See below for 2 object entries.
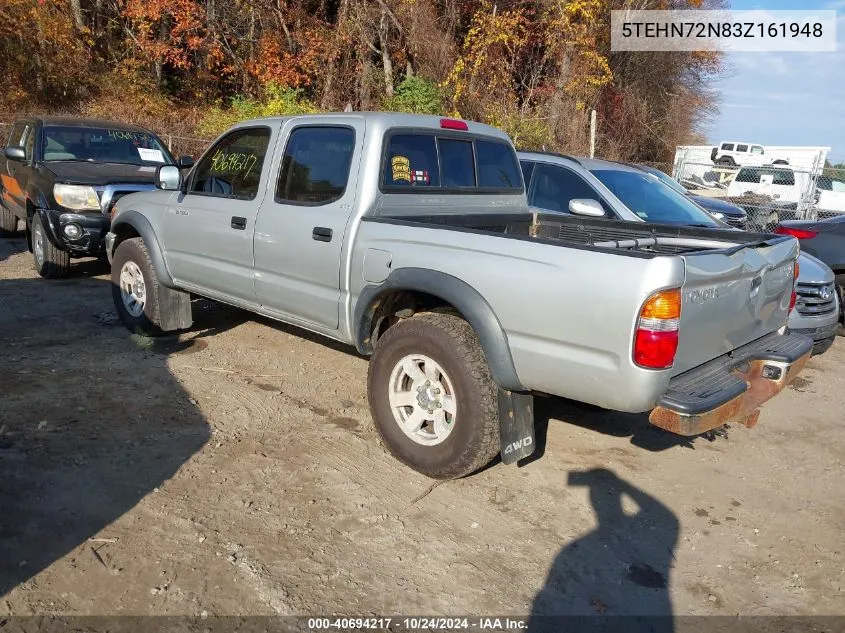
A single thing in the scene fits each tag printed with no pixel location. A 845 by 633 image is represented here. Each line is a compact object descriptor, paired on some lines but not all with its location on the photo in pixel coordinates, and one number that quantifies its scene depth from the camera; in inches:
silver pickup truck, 124.7
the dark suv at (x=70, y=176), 304.0
